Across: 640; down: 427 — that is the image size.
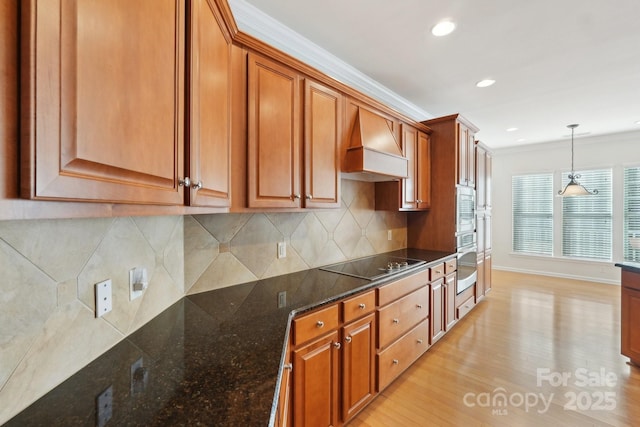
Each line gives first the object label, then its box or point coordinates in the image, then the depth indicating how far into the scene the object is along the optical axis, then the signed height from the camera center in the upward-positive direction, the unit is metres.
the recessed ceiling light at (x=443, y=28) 1.97 +1.37
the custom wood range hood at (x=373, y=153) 2.09 +0.50
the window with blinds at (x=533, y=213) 5.65 +0.05
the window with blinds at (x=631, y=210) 4.77 +0.10
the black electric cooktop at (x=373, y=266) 2.13 -0.45
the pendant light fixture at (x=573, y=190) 4.30 +0.41
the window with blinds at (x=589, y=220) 5.07 -0.08
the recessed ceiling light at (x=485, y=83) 2.88 +1.42
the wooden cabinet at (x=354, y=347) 1.44 -0.86
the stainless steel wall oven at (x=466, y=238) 3.16 -0.27
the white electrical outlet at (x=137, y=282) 1.15 -0.29
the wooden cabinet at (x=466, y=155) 3.19 +0.73
